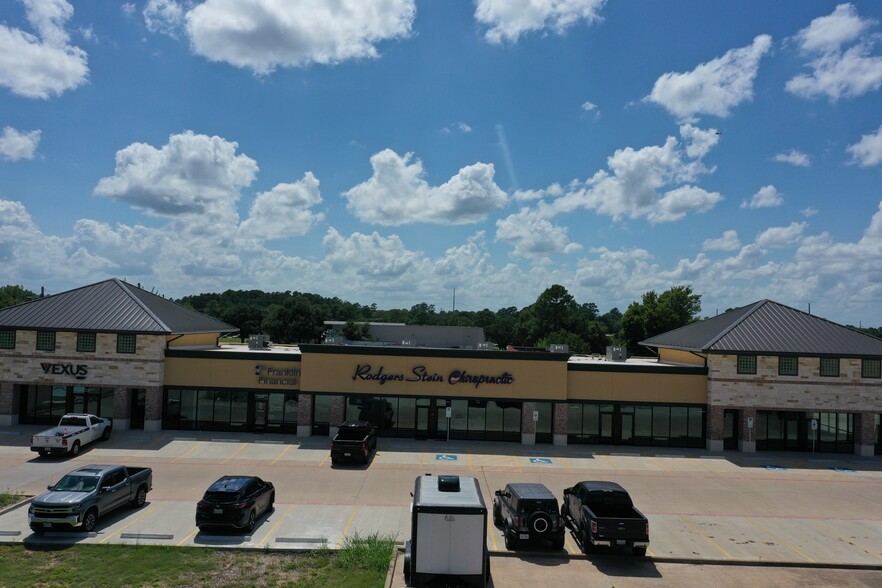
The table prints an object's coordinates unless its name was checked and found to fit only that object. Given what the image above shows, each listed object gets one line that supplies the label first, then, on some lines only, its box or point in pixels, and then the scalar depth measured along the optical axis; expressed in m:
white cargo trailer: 13.87
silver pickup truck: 17.70
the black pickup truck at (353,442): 28.25
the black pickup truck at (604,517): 17.09
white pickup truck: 27.75
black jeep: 17.55
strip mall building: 34.59
